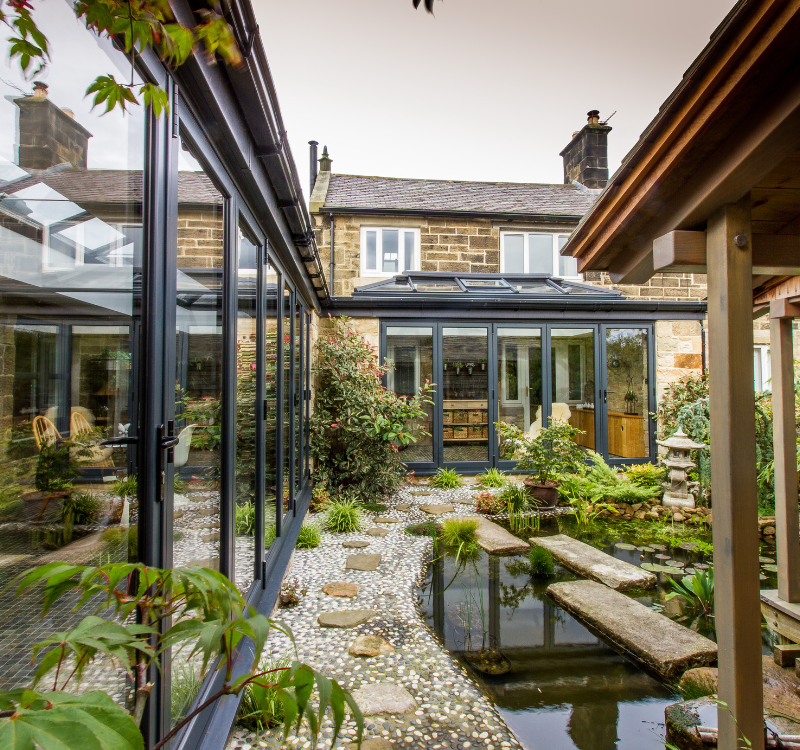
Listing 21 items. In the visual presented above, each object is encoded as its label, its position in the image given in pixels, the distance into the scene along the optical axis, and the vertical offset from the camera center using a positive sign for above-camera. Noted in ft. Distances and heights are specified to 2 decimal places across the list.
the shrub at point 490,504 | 18.99 -4.20
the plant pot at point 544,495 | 19.36 -3.92
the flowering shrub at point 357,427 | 20.20 -1.41
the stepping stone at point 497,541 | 14.57 -4.40
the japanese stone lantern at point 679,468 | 18.74 -2.80
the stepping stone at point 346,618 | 9.98 -4.50
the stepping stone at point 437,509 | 18.98 -4.40
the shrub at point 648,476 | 20.77 -3.46
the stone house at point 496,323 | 25.08 +3.42
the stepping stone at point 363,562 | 13.17 -4.46
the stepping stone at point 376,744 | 6.41 -4.44
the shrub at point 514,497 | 18.63 -3.89
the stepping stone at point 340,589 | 11.48 -4.49
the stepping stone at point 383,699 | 7.27 -4.48
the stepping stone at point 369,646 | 8.88 -4.49
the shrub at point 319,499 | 18.45 -3.98
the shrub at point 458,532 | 15.14 -4.25
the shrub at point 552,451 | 19.74 -2.30
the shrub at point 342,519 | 16.38 -4.12
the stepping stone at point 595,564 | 12.04 -4.42
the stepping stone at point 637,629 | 8.47 -4.39
